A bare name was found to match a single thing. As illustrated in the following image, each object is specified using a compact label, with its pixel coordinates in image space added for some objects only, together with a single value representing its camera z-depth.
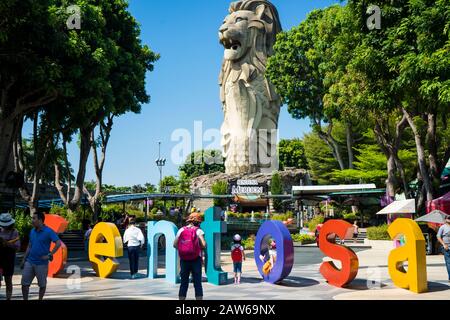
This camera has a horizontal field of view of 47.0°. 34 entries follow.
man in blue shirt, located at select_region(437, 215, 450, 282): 12.52
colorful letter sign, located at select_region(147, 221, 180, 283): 13.91
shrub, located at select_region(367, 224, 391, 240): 25.72
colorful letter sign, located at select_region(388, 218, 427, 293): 11.52
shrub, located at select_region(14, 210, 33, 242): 20.74
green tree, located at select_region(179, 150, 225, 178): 104.12
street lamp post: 55.08
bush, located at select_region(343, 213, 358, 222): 39.63
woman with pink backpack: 9.75
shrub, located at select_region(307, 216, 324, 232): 35.28
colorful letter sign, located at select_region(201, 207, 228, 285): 13.37
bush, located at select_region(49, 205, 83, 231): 25.20
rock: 57.72
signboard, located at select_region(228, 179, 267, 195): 55.91
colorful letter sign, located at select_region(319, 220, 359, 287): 12.45
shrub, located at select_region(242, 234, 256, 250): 27.12
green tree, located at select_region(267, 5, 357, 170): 36.81
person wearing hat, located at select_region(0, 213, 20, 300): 9.92
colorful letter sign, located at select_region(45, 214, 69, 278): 15.23
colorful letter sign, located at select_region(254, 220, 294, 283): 12.89
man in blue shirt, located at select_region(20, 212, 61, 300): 9.52
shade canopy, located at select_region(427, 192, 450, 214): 21.88
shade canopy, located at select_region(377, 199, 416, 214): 21.47
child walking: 13.48
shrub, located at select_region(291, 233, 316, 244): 30.03
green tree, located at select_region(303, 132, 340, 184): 58.84
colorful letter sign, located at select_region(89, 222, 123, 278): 14.43
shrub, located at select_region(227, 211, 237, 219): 45.16
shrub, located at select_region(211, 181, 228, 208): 56.13
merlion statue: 61.88
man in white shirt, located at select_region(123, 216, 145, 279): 14.38
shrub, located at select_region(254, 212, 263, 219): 46.43
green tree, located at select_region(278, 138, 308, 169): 80.81
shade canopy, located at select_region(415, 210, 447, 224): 15.94
